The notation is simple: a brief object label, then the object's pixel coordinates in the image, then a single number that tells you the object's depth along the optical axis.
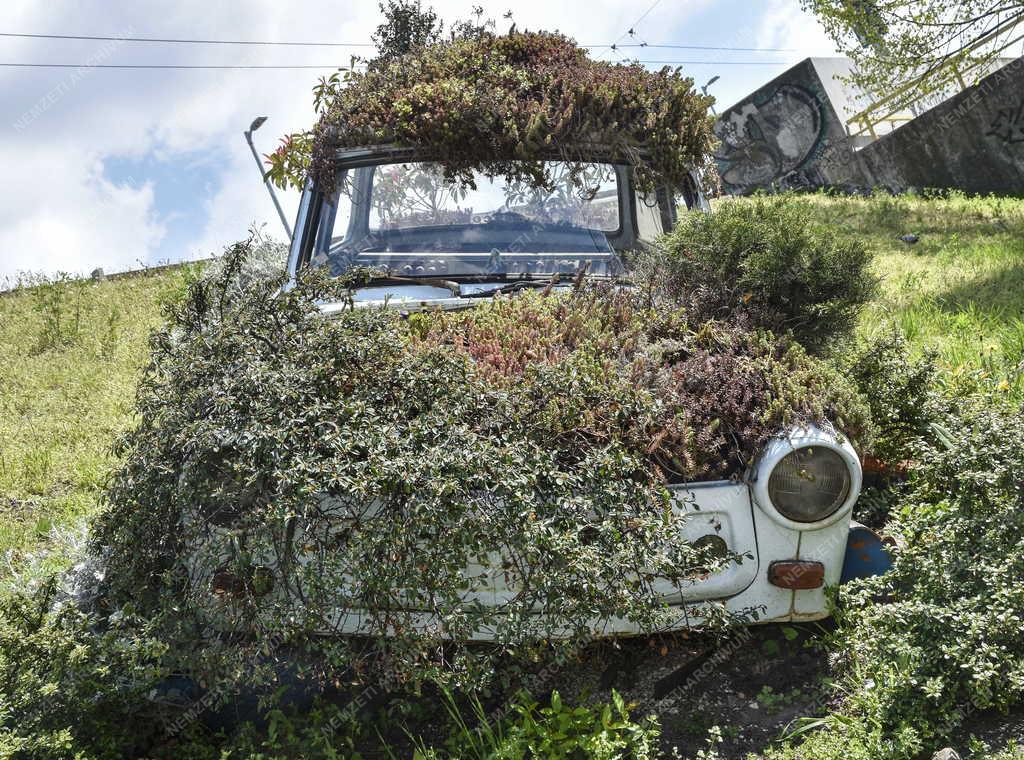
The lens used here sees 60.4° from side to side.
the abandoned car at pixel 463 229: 4.38
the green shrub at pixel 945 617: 2.81
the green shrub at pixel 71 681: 2.65
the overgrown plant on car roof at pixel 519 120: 4.58
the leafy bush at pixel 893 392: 4.37
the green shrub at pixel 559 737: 2.81
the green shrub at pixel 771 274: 3.98
